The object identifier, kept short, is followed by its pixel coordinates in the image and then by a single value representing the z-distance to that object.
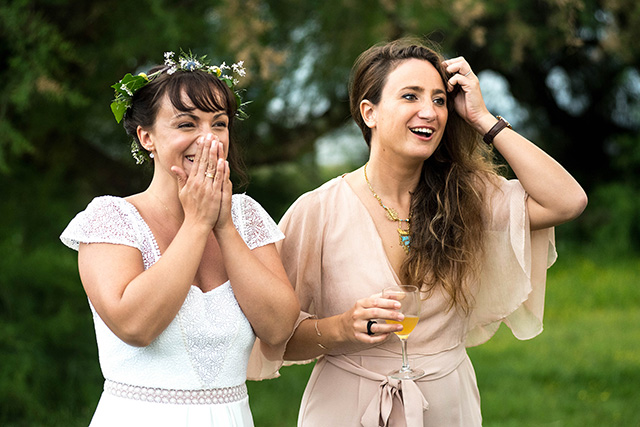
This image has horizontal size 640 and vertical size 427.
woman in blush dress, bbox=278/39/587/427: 3.08
